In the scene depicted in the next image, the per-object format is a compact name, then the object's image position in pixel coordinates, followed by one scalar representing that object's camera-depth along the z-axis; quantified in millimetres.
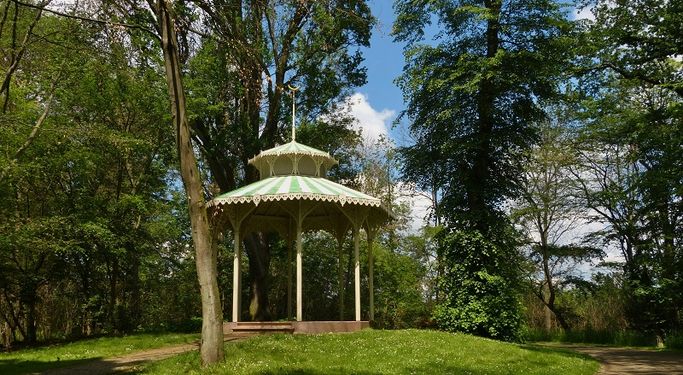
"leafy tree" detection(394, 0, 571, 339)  20938
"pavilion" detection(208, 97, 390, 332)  16797
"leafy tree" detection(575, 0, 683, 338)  19047
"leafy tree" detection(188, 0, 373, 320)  24531
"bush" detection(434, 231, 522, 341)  20281
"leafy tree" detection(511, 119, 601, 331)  34812
